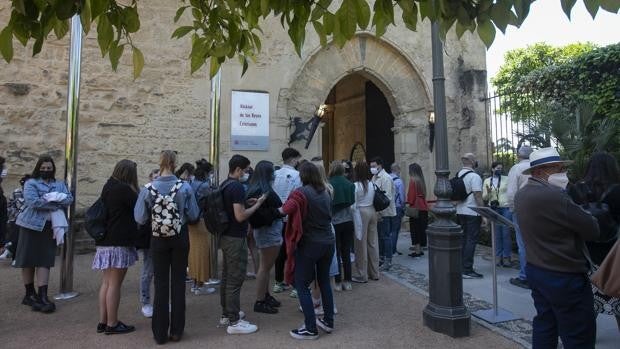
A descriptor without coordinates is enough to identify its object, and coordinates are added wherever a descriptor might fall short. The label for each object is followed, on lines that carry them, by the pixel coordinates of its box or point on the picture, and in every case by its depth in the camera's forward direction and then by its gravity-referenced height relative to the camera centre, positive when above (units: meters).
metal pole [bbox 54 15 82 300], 5.84 +0.66
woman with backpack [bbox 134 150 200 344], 4.26 -0.41
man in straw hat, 2.96 -0.39
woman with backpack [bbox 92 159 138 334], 4.47 -0.45
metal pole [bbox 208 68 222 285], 6.61 +0.98
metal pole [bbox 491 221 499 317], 4.83 -0.97
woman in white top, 6.69 -0.54
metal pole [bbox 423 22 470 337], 4.49 -0.68
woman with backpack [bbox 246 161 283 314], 4.88 -0.36
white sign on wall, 9.84 +1.68
